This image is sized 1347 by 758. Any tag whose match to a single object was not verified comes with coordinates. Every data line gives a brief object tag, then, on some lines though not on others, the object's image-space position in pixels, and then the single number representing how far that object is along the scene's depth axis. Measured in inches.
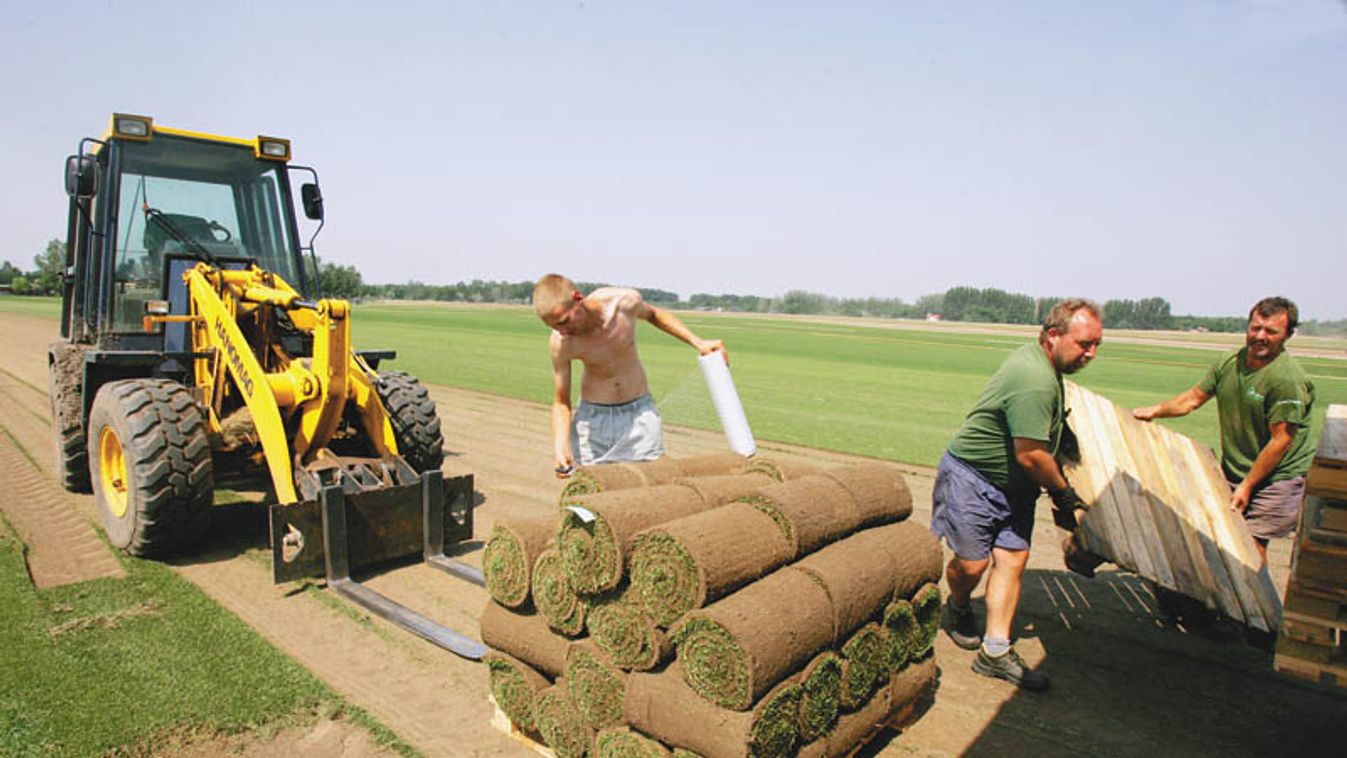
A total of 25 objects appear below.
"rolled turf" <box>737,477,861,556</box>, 142.0
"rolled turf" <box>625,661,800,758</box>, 114.7
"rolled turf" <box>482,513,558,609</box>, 145.6
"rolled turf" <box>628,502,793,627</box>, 124.0
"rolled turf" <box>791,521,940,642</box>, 135.5
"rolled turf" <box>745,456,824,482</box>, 175.2
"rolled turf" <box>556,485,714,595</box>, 130.9
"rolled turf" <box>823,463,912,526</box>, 163.5
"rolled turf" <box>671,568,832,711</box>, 115.6
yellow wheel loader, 219.9
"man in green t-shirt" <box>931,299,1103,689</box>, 168.7
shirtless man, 189.8
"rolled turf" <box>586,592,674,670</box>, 126.3
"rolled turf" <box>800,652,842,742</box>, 125.7
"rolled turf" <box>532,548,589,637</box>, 136.6
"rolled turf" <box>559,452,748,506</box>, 157.1
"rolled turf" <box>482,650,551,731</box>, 143.5
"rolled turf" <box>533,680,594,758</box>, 135.6
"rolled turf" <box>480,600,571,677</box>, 140.5
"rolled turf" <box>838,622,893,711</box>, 136.8
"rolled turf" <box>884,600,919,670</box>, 150.0
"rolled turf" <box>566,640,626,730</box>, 130.2
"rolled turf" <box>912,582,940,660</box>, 159.3
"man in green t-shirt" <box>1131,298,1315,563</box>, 184.5
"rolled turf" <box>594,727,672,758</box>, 123.3
